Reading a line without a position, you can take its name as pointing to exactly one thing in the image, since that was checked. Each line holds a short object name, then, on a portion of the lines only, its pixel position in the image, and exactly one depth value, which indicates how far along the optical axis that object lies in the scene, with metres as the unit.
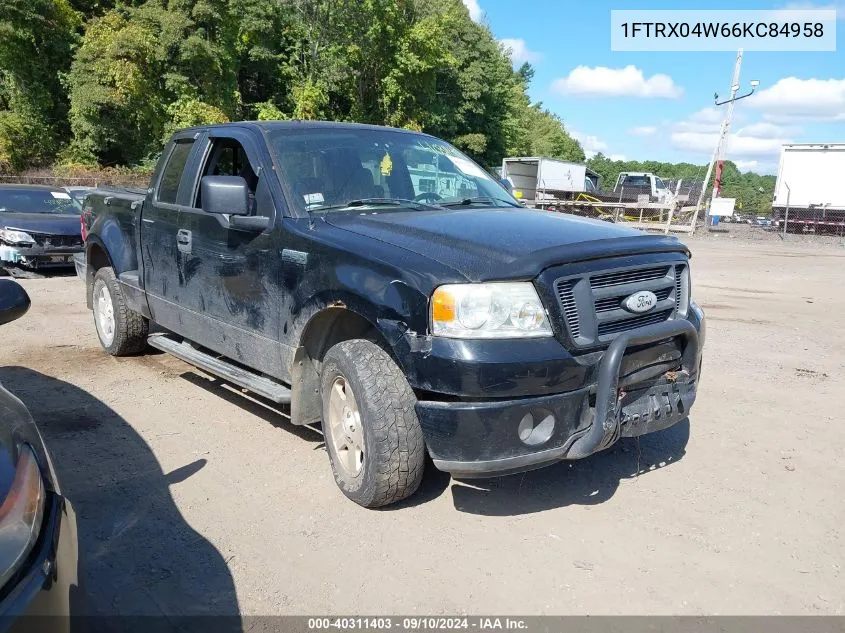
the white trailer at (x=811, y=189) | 27.20
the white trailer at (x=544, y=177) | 31.69
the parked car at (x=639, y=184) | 35.42
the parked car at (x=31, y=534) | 1.74
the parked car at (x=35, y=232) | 10.95
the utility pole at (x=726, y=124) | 26.23
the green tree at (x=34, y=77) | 33.69
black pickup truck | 3.14
